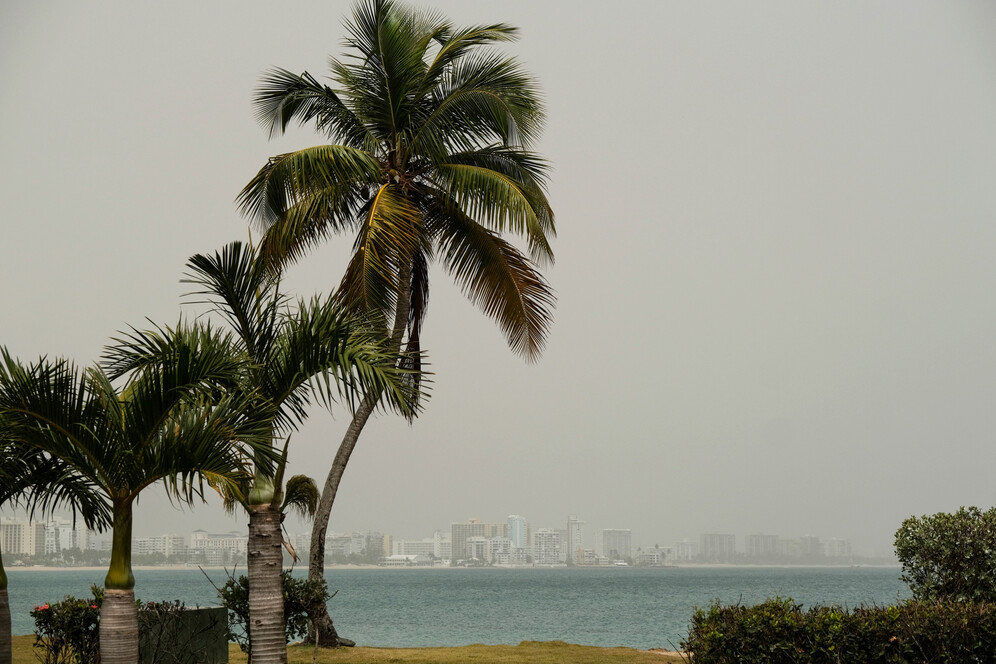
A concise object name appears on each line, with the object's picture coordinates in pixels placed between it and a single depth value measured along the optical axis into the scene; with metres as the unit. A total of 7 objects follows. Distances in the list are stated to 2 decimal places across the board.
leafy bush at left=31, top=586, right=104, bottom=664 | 22.53
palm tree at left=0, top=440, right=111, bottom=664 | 19.78
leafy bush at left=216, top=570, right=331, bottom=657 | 23.78
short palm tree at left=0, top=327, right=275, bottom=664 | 17.00
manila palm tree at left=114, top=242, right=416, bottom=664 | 18.80
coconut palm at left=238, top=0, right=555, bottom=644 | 30.25
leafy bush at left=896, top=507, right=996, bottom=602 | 23.27
